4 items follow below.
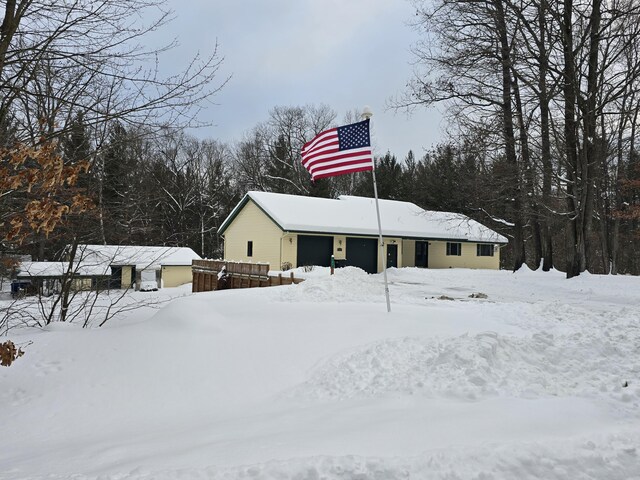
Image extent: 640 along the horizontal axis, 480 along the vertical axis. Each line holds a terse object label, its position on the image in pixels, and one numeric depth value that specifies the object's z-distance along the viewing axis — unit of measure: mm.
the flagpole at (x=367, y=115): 8737
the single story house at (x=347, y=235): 24562
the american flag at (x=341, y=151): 8578
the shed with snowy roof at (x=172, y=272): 32344
